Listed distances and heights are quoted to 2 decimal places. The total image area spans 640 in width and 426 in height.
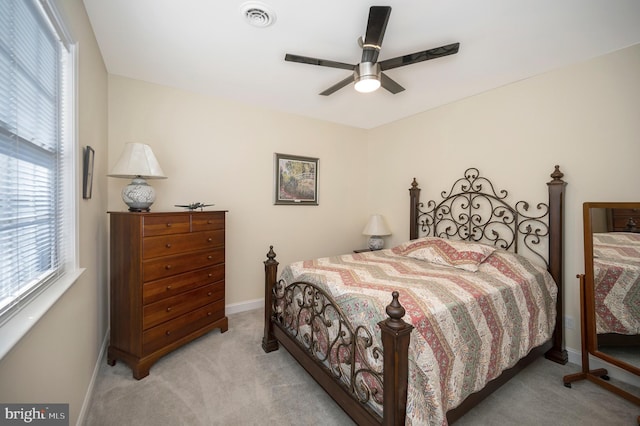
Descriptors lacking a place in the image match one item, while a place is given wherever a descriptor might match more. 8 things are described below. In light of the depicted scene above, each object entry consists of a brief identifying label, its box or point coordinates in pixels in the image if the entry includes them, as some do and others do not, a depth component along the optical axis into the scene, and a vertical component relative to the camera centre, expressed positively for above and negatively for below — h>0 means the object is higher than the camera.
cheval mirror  1.85 -0.56
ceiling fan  1.61 +1.06
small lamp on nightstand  3.79 -0.25
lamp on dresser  2.11 +0.32
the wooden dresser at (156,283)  2.06 -0.60
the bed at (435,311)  1.32 -0.64
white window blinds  0.95 +0.26
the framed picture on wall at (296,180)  3.54 +0.45
